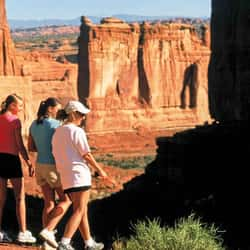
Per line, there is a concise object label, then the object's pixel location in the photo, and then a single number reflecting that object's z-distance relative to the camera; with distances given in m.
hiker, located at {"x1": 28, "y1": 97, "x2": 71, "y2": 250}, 12.76
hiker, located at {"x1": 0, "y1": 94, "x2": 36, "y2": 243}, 13.17
